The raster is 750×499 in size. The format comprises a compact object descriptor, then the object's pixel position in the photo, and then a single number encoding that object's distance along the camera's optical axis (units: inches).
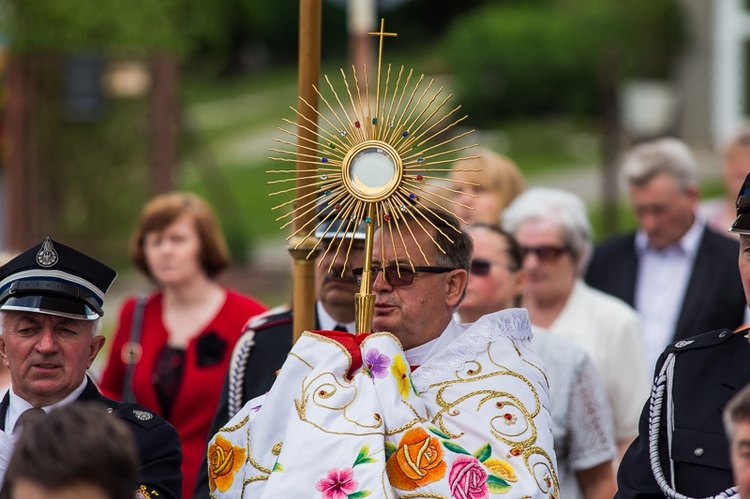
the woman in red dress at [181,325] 445.7
